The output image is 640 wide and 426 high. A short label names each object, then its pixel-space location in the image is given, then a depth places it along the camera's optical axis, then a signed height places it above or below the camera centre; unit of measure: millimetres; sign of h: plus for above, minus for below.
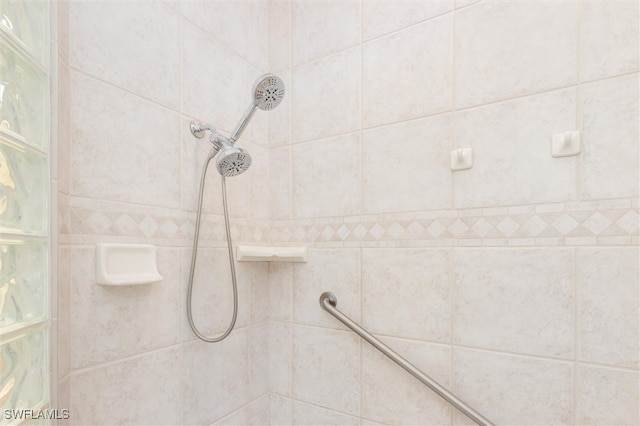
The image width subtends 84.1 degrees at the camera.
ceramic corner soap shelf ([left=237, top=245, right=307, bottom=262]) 1348 -159
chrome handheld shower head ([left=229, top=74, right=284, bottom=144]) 1025 +353
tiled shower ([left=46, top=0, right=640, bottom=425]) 925 +8
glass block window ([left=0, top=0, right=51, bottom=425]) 578 +17
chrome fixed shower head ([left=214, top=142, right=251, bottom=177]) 1021 +152
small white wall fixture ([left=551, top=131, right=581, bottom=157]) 965 +183
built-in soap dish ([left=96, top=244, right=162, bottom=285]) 923 -140
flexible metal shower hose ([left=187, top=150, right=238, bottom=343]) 1145 -171
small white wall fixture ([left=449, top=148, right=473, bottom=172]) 1115 +166
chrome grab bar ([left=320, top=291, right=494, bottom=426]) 1038 -490
